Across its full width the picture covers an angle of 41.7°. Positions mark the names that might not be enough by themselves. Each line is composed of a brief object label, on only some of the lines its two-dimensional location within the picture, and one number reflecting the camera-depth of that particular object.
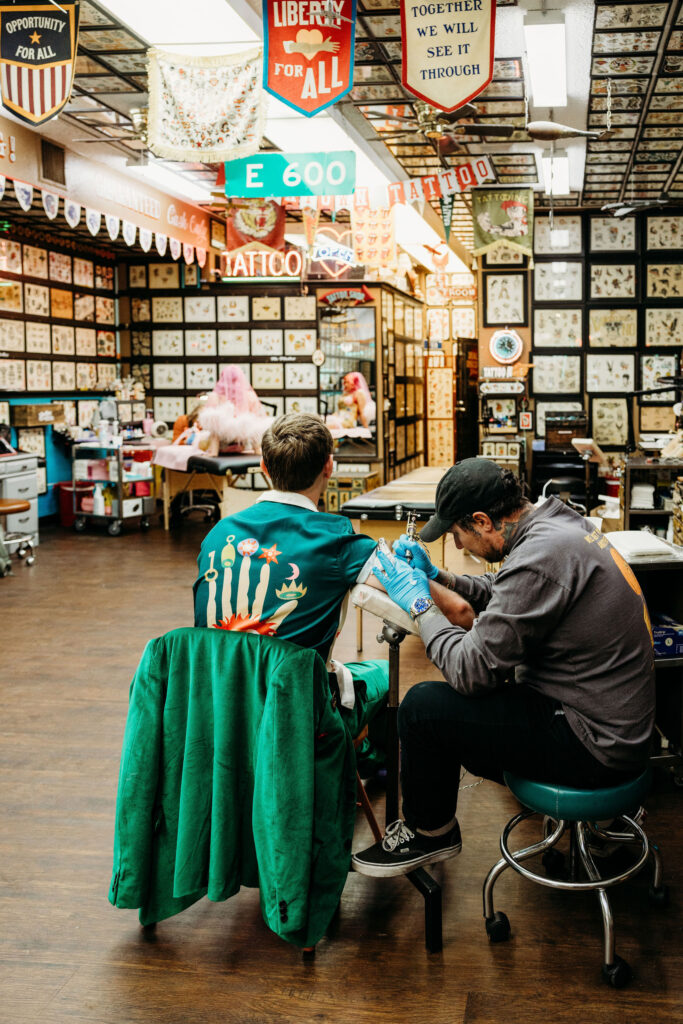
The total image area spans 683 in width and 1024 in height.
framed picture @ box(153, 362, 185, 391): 12.60
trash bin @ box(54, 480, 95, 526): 10.40
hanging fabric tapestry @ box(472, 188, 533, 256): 9.24
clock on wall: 10.69
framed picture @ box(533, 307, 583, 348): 10.79
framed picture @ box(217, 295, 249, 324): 12.41
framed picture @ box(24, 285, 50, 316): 10.16
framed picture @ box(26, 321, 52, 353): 10.21
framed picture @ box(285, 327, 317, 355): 12.26
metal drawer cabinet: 8.39
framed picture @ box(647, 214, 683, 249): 10.48
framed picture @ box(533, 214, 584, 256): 10.70
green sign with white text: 6.98
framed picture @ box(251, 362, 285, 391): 12.36
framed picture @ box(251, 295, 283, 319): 12.30
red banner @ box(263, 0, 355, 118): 4.42
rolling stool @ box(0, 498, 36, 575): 7.77
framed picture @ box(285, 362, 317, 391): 12.27
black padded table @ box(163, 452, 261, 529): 8.59
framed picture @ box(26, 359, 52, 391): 10.23
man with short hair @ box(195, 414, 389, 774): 2.36
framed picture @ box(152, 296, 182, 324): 12.48
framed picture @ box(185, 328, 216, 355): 12.50
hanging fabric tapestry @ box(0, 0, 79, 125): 4.49
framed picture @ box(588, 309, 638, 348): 10.73
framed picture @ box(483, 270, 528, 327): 10.71
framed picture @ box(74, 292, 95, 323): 11.45
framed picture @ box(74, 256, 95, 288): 11.40
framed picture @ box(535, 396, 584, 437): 10.83
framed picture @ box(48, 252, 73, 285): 10.74
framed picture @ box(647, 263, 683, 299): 10.55
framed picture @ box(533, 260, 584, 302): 10.77
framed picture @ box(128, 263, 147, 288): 12.48
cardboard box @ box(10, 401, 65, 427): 10.02
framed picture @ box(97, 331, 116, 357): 12.12
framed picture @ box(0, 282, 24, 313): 9.61
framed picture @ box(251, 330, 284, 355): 12.34
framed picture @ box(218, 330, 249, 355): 12.43
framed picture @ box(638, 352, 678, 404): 10.65
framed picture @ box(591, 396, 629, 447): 10.84
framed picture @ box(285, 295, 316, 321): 12.23
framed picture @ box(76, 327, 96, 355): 11.48
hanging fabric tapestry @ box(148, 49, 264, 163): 5.30
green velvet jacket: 2.26
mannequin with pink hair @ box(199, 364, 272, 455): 9.07
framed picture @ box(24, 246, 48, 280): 10.11
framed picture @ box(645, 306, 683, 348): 10.62
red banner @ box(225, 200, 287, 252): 8.75
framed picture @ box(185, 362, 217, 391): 12.55
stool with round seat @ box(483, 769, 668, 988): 2.24
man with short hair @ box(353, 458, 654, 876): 2.20
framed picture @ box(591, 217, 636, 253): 10.60
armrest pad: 2.39
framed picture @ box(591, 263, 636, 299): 10.70
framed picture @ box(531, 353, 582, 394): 10.84
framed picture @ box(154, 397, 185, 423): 12.67
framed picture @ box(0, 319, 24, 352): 9.68
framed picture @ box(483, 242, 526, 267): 10.63
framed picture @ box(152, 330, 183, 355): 12.54
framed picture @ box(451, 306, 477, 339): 16.88
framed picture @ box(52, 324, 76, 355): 10.84
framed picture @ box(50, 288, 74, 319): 10.81
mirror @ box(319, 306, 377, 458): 10.50
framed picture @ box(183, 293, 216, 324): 12.45
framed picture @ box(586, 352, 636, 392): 10.79
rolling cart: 9.71
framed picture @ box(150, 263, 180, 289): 12.48
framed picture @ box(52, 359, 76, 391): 10.84
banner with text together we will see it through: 4.23
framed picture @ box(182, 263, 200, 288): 12.36
